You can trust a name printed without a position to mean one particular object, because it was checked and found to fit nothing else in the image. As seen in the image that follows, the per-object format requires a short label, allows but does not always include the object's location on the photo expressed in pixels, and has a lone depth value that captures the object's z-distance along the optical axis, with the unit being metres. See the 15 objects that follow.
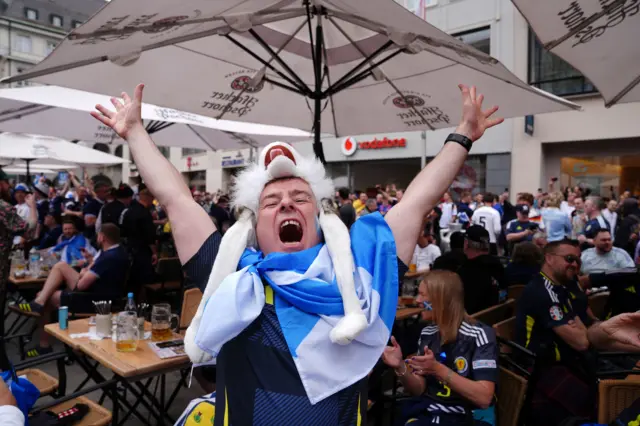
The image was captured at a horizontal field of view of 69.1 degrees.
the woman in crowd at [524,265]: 4.99
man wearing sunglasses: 2.91
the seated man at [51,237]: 7.73
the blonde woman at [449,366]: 2.36
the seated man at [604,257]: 5.16
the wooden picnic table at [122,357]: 2.75
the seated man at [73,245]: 6.21
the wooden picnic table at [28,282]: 5.56
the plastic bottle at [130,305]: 3.42
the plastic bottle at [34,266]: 5.87
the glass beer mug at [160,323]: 3.31
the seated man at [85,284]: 4.73
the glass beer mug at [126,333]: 3.04
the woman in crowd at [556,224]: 7.60
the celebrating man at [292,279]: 1.41
